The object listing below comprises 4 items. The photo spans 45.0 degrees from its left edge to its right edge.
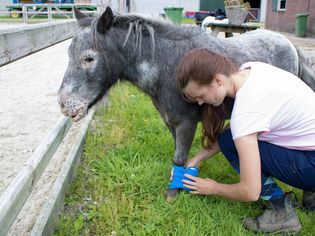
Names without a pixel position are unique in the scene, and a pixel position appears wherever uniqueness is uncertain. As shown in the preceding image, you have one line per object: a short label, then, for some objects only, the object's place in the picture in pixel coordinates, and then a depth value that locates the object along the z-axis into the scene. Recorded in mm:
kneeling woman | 2135
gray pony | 2658
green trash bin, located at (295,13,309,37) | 16438
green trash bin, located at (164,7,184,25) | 13141
